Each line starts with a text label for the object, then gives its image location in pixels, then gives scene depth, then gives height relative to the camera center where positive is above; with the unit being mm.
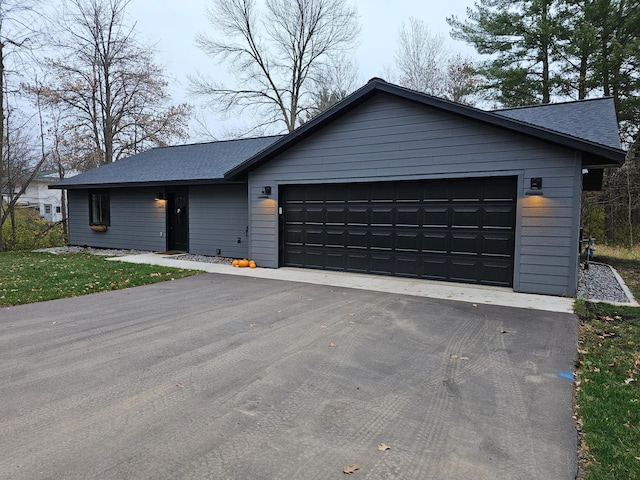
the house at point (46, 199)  31359 +678
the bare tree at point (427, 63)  20125 +7685
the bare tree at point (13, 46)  12250 +5077
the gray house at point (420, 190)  6688 +418
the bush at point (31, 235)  14828 -1075
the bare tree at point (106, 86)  18281 +5887
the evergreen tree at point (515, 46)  16016 +6769
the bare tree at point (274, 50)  21156 +8612
